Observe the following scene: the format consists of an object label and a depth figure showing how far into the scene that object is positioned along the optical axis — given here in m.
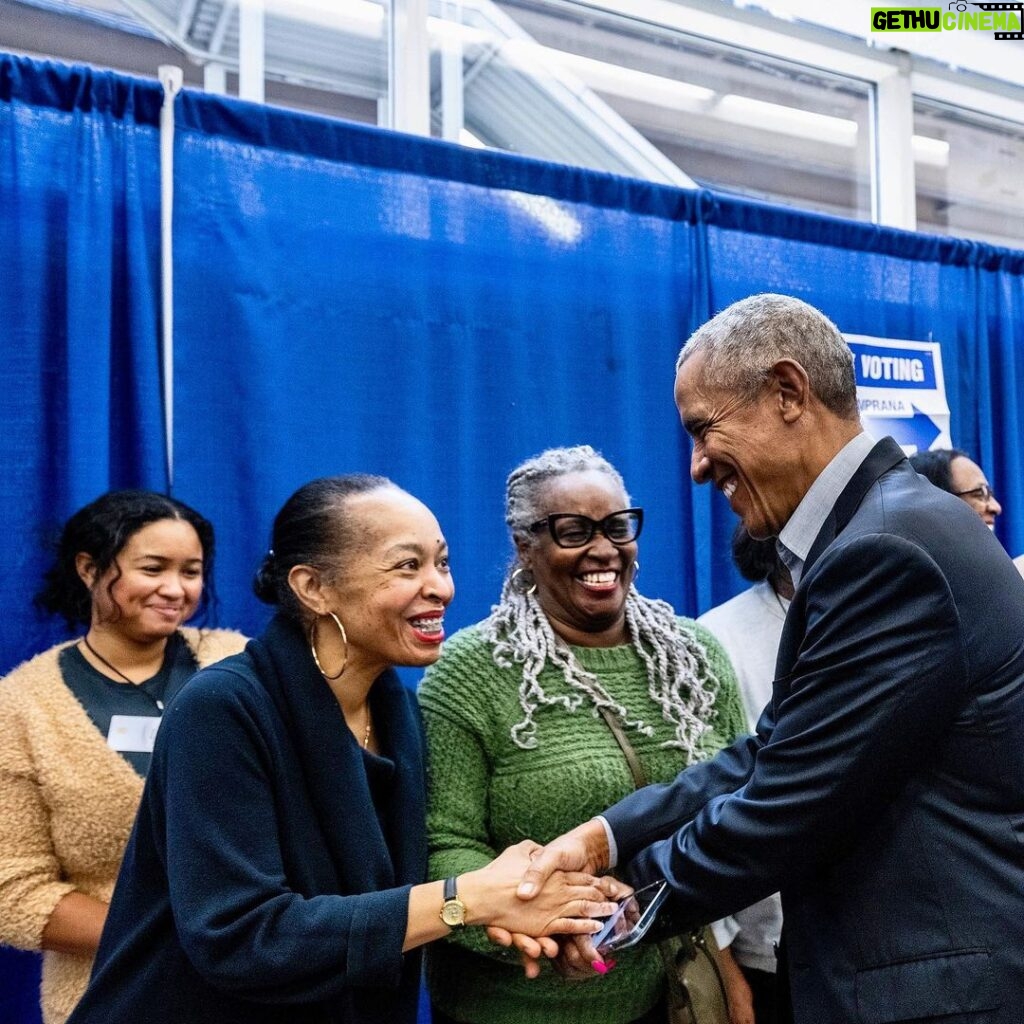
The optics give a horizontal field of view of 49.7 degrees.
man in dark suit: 1.40
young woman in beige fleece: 2.13
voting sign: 4.01
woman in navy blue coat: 1.60
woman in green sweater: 2.01
